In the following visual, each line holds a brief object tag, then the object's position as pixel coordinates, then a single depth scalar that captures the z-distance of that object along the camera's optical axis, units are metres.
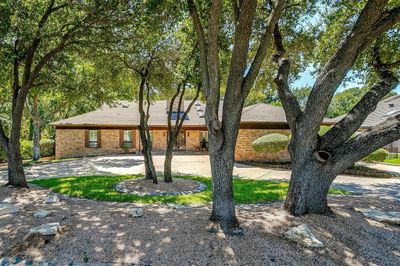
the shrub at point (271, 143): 15.96
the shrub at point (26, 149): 21.79
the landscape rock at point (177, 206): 6.72
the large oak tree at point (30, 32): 7.24
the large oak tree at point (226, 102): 4.41
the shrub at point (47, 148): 22.88
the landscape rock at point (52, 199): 7.06
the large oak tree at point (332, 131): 4.59
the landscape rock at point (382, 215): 5.31
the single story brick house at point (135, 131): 18.62
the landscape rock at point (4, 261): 3.77
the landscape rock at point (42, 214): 5.54
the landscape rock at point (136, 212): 5.59
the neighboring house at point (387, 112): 23.81
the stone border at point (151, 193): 8.43
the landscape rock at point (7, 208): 5.84
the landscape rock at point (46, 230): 4.33
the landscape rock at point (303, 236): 4.09
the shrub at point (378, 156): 14.27
